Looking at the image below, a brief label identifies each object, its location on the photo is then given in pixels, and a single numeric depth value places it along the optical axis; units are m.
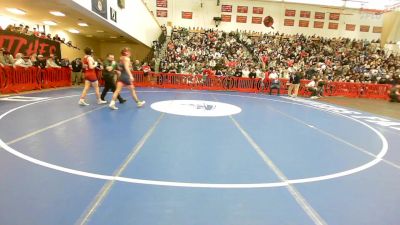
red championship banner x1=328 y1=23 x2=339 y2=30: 32.54
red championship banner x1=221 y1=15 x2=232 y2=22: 31.60
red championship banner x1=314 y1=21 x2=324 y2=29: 32.47
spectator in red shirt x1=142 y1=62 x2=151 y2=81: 16.27
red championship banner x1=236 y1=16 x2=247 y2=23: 31.77
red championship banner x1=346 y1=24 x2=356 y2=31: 32.78
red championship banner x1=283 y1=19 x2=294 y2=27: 32.25
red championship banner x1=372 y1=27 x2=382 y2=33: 33.12
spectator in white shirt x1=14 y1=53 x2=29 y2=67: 11.02
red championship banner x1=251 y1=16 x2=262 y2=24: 31.89
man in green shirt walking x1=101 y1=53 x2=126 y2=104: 9.27
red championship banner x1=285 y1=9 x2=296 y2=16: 32.12
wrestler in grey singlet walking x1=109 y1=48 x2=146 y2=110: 8.11
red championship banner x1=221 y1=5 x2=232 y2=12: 31.48
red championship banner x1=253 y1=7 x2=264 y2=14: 31.70
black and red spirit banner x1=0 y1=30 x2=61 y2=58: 12.19
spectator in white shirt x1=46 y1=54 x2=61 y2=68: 13.39
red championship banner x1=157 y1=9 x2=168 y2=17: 30.72
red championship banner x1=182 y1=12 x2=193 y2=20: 31.20
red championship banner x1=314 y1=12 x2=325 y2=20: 32.19
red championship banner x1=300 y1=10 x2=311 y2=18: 32.19
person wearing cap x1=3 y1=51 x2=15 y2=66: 10.67
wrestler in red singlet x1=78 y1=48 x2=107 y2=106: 8.02
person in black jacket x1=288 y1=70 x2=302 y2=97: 15.62
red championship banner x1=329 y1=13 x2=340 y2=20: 32.22
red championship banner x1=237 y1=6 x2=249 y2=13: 31.61
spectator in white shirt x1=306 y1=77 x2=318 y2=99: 15.81
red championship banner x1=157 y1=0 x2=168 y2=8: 30.59
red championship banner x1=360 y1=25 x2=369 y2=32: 32.97
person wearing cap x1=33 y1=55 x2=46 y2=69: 12.35
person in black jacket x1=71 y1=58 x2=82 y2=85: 15.38
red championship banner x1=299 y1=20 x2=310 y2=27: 32.35
